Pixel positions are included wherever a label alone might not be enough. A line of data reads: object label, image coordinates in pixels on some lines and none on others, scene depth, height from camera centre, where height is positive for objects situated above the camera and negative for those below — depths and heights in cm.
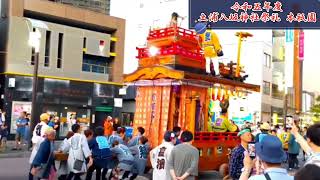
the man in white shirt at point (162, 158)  786 -84
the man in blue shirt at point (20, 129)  2218 -113
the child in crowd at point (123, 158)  1156 -122
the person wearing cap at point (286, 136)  1906 -98
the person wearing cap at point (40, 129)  1172 -58
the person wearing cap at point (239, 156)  718 -70
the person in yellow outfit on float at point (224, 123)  1462 -39
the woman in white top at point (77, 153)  1009 -99
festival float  1328 +55
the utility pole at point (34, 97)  2019 +37
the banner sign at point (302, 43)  2717 +435
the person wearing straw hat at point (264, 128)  1058 -37
